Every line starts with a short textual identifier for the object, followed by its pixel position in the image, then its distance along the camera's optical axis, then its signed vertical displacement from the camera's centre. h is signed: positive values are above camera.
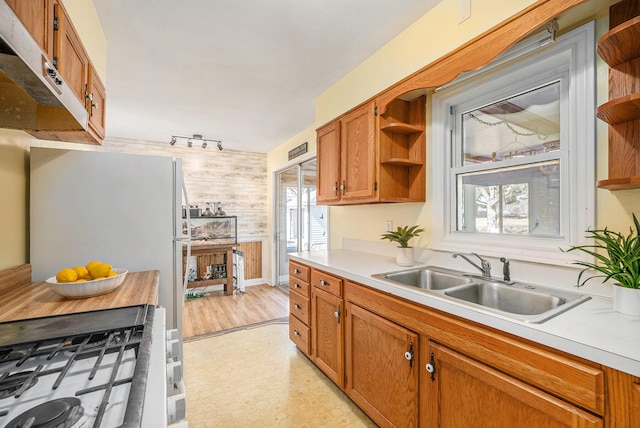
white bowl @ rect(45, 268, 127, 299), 1.30 -0.35
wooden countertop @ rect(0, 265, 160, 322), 1.16 -0.40
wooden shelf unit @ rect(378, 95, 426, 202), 2.12 +0.49
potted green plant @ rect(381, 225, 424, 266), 2.01 -0.21
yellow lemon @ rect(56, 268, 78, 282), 1.34 -0.29
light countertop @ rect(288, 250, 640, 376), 0.80 -0.38
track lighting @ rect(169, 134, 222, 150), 4.34 +1.15
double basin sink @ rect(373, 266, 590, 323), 1.21 -0.40
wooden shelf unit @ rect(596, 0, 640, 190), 1.05 +0.40
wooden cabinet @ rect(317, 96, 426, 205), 2.12 +0.47
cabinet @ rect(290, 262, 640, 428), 0.84 -0.63
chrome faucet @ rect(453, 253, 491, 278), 1.64 -0.31
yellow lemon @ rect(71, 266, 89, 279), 1.45 -0.30
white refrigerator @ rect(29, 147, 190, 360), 1.74 +0.00
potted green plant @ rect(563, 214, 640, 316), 1.02 -0.21
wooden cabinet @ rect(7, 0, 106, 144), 0.95 +0.67
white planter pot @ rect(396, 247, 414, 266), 2.00 -0.30
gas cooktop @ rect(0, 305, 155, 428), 0.56 -0.39
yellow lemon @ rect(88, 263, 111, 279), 1.45 -0.29
